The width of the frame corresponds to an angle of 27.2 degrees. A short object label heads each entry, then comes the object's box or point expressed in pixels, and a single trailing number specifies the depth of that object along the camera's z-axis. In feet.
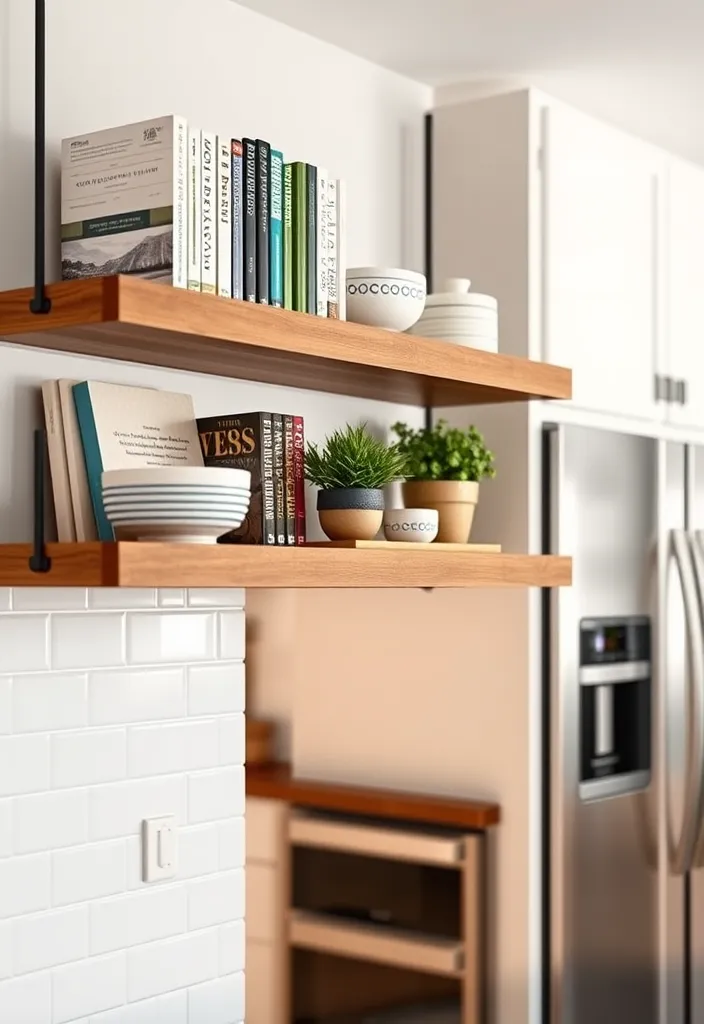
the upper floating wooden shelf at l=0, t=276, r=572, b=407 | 6.31
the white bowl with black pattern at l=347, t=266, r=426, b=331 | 7.95
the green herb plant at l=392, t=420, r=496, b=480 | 8.97
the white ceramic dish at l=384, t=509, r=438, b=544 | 8.18
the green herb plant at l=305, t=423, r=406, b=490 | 7.87
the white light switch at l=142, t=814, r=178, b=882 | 7.81
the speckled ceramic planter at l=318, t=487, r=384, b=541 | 7.79
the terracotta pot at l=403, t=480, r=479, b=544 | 8.87
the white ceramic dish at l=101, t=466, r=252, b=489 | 6.39
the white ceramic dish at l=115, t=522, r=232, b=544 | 6.47
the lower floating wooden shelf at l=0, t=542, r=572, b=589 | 6.15
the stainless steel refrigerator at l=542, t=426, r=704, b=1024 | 9.87
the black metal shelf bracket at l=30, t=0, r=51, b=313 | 6.51
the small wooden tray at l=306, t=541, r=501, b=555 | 7.59
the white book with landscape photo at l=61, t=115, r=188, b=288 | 6.61
